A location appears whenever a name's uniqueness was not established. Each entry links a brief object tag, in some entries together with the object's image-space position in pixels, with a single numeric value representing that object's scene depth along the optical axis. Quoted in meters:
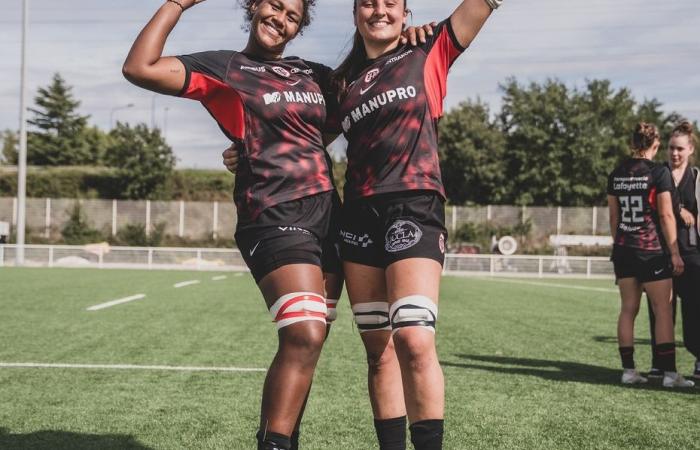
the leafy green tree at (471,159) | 51.41
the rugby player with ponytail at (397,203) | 3.15
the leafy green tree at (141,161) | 47.22
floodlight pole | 29.97
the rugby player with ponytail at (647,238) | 6.36
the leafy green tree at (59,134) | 71.25
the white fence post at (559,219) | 41.78
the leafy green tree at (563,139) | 50.69
